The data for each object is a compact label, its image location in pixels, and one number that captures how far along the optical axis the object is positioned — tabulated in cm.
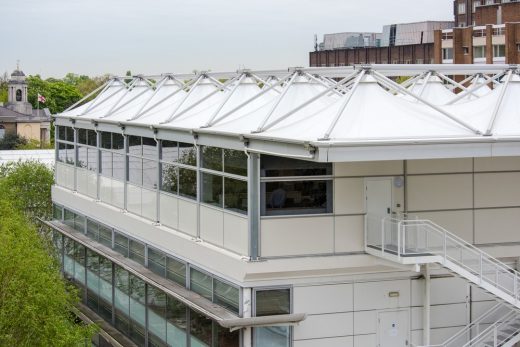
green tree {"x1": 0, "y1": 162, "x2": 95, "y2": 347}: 3164
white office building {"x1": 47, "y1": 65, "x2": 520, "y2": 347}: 2775
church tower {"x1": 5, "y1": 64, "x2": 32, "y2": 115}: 16825
